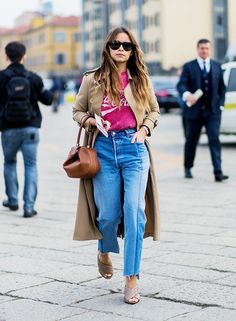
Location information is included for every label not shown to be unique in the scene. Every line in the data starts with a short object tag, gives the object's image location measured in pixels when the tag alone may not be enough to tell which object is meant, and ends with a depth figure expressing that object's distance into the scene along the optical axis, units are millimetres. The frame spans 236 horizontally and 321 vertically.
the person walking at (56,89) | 41250
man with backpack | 8844
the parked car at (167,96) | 37094
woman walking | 5254
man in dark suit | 11492
